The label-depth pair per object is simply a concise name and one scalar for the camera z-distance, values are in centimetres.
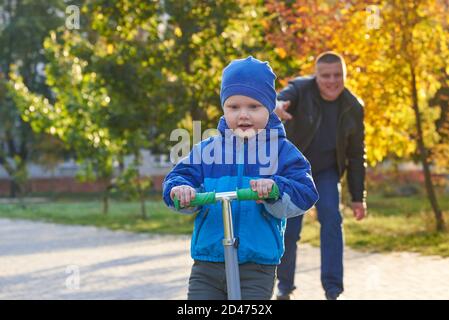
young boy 722
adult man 1257
